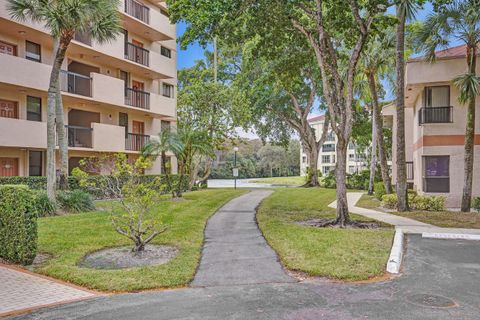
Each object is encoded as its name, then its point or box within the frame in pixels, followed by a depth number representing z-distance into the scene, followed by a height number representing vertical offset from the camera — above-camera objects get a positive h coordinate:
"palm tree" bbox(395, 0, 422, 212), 16.66 +1.73
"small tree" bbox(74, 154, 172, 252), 9.18 -0.85
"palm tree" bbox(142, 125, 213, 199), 19.78 +0.80
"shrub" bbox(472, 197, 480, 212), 17.96 -1.84
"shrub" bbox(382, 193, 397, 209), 18.47 -1.78
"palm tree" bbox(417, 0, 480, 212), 16.28 +5.02
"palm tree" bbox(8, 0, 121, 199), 14.90 +5.18
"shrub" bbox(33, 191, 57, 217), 14.66 -1.60
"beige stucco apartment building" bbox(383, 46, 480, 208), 18.94 +1.75
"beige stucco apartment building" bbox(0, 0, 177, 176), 19.00 +3.95
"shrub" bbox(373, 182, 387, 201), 22.22 -1.57
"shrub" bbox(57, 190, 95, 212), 15.96 -1.57
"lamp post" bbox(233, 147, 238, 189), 32.56 -0.83
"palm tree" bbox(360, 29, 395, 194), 21.45 +5.03
